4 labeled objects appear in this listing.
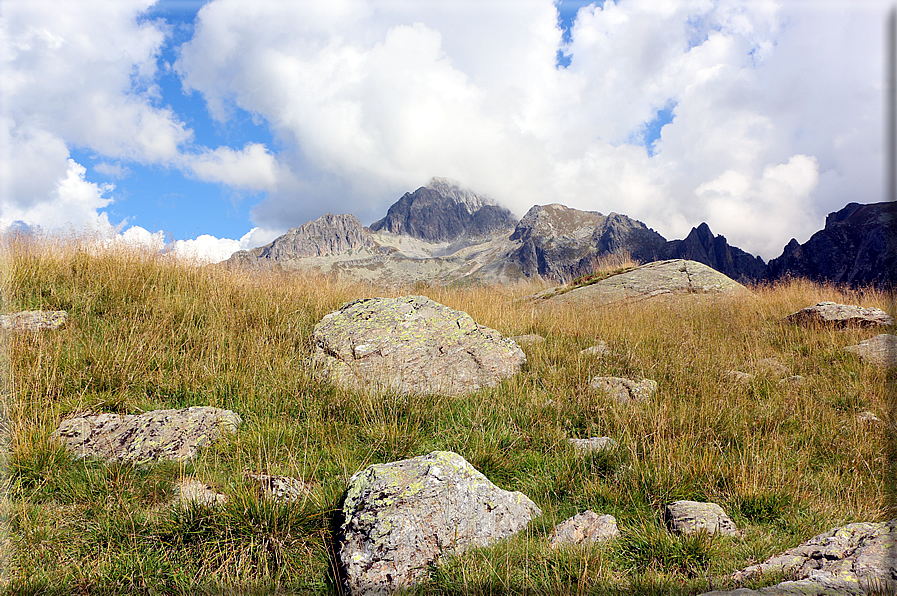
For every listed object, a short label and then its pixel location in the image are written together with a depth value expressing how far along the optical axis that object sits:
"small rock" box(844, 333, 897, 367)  6.48
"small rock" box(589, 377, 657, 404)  5.31
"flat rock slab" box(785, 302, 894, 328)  8.56
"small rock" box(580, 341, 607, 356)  7.05
